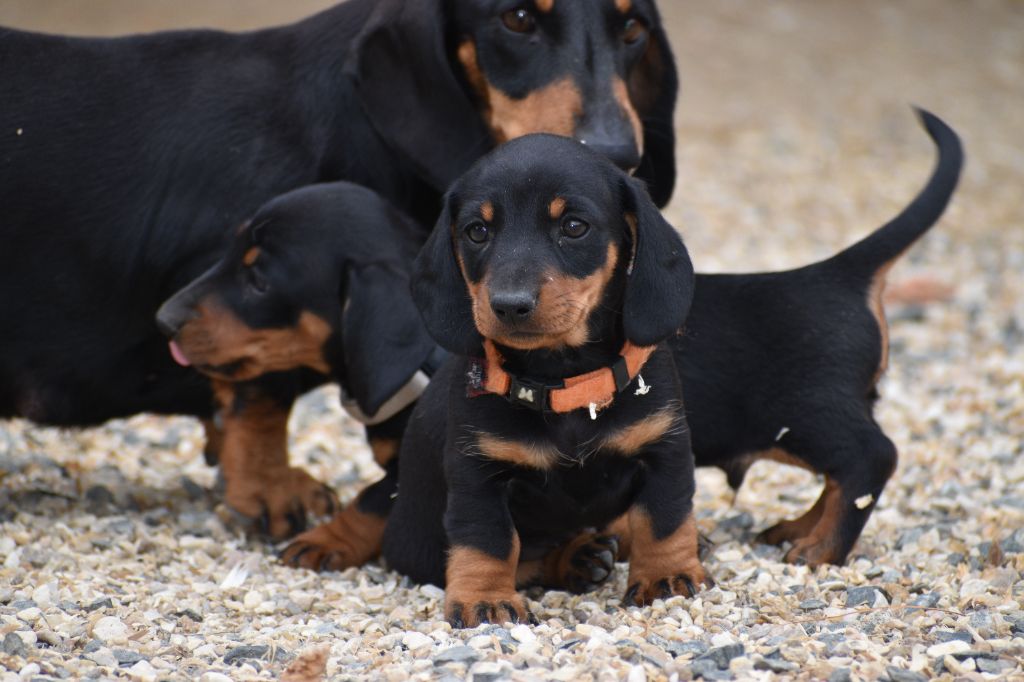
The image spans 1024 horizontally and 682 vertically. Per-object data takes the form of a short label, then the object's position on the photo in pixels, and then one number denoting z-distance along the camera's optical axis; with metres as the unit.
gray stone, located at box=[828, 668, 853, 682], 7.21
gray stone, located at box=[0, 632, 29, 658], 7.93
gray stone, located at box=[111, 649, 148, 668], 7.86
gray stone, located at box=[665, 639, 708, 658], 7.66
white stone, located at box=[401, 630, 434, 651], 7.95
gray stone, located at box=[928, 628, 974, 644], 7.88
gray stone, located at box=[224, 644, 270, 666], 8.07
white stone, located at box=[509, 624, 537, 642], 7.86
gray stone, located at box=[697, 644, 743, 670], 7.54
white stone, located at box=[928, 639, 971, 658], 7.64
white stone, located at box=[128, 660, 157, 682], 7.55
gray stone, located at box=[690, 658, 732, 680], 7.31
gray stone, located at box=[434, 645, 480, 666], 7.52
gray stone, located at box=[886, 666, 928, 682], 7.30
